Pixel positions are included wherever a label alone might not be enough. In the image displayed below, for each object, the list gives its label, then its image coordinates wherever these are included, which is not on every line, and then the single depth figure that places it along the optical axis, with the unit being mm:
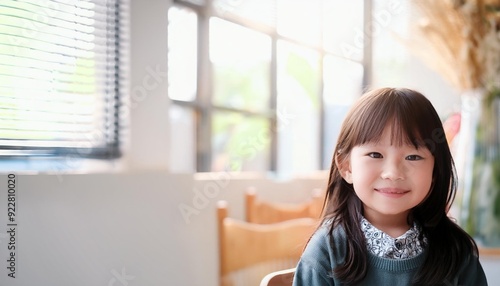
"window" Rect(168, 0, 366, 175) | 2299
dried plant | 1544
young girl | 793
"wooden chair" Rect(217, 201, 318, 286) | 1460
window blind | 1270
